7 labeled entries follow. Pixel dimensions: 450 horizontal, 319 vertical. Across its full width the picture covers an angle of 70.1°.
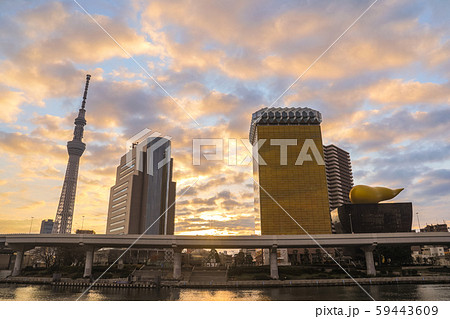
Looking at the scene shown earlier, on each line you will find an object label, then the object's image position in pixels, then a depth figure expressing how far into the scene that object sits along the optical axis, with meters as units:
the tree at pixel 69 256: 103.49
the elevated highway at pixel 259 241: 73.62
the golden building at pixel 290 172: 145.62
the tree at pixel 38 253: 117.59
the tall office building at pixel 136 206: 185.31
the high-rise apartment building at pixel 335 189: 190.75
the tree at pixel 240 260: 137.38
